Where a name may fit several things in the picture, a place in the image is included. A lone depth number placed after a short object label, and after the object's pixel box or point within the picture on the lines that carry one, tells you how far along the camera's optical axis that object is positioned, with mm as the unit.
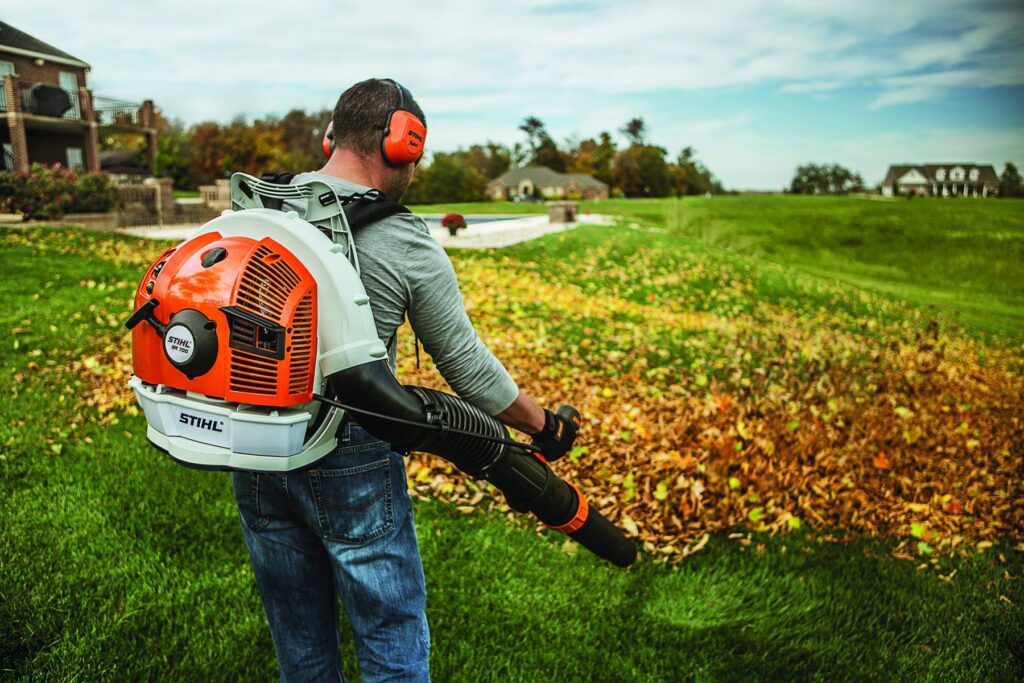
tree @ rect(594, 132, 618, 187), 75125
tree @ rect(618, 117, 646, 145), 110625
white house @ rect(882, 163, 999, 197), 86688
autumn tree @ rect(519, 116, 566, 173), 84562
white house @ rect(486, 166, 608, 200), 73562
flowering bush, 14977
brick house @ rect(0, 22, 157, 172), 19842
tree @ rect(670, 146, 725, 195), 74688
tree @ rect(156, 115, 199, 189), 47562
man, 1671
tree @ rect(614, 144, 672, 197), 72312
